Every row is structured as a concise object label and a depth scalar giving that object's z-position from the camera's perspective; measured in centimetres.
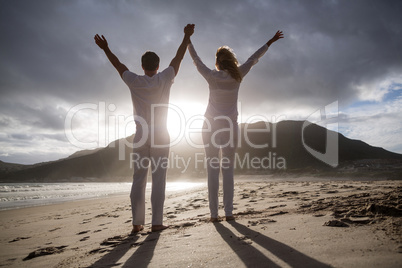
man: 329
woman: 355
